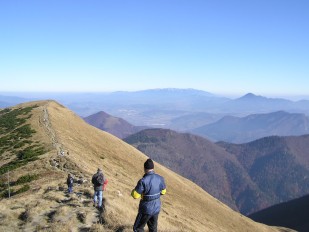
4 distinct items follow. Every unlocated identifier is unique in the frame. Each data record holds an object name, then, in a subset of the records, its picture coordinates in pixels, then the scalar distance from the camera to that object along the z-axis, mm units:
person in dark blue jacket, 11703
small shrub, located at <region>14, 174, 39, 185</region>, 27531
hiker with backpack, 19297
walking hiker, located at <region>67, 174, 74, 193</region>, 22578
